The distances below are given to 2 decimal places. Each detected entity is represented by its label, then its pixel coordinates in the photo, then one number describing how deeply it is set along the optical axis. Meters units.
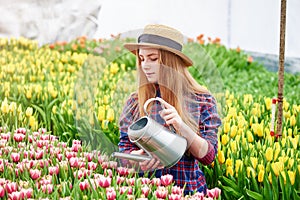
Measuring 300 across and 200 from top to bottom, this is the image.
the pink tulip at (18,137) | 3.00
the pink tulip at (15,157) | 2.62
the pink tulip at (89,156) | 2.69
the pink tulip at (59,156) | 2.66
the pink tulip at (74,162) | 2.54
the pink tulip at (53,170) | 2.43
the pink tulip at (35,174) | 2.38
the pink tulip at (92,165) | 2.56
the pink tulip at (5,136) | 3.04
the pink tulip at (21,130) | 3.14
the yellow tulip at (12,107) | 3.56
